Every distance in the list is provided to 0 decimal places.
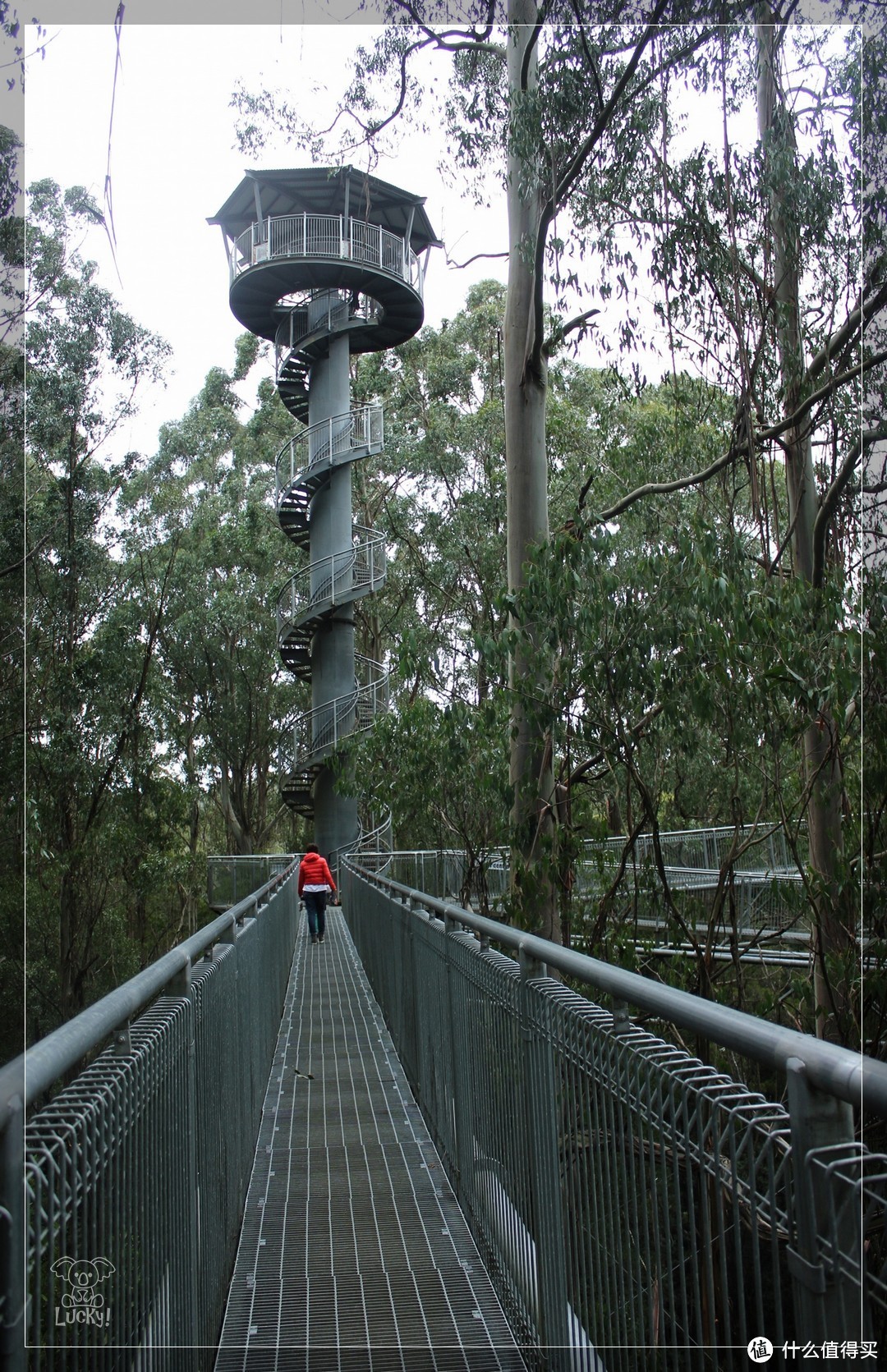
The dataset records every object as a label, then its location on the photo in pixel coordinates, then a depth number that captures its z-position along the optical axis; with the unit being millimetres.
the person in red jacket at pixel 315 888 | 15273
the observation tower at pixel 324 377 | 27375
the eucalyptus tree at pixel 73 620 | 20938
